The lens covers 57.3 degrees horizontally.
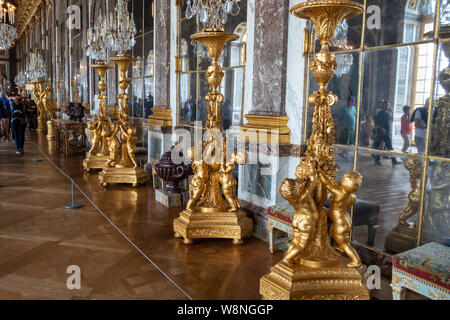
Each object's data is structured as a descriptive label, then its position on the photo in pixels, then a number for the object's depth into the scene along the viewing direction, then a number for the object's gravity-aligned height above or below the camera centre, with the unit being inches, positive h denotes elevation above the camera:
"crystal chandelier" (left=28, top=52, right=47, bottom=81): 597.2 +60.0
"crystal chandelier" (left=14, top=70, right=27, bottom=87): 908.2 +68.3
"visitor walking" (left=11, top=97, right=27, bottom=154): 395.2 -14.7
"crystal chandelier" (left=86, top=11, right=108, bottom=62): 266.7 +44.7
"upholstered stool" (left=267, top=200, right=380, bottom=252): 143.8 -37.4
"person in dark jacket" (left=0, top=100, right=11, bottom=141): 435.6 -7.2
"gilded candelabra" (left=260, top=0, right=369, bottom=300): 100.0 -25.8
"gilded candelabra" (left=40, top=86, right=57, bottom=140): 636.5 +10.8
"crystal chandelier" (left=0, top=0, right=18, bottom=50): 572.3 +127.5
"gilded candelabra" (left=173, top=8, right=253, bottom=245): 158.2 -31.2
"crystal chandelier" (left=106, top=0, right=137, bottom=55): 243.0 +47.5
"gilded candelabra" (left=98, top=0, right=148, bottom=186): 245.0 -9.8
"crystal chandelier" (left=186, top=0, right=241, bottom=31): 153.1 +37.7
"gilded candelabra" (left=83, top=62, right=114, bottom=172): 300.8 -20.6
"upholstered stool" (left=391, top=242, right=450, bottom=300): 93.9 -36.9
